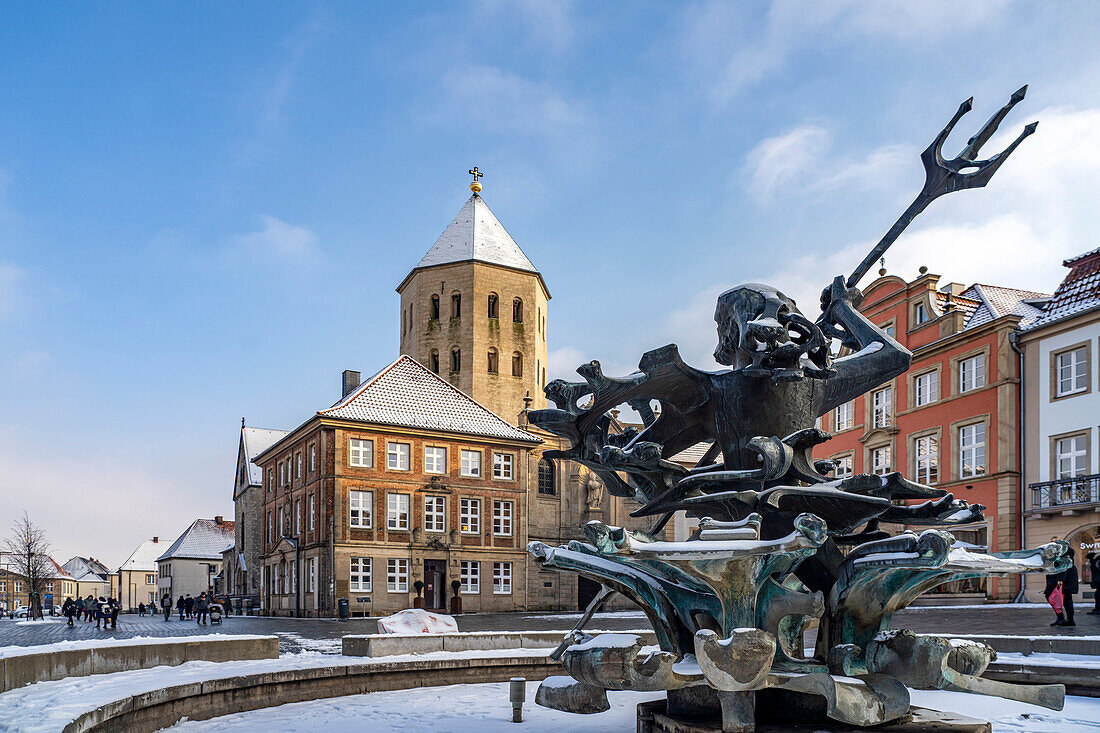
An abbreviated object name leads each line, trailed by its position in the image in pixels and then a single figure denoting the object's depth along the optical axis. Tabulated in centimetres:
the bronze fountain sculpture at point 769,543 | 684
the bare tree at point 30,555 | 6212
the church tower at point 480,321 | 6316
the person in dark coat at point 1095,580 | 2061
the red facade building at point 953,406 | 3450
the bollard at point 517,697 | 965
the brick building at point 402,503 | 4297
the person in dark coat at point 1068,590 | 1755
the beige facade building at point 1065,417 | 3117
